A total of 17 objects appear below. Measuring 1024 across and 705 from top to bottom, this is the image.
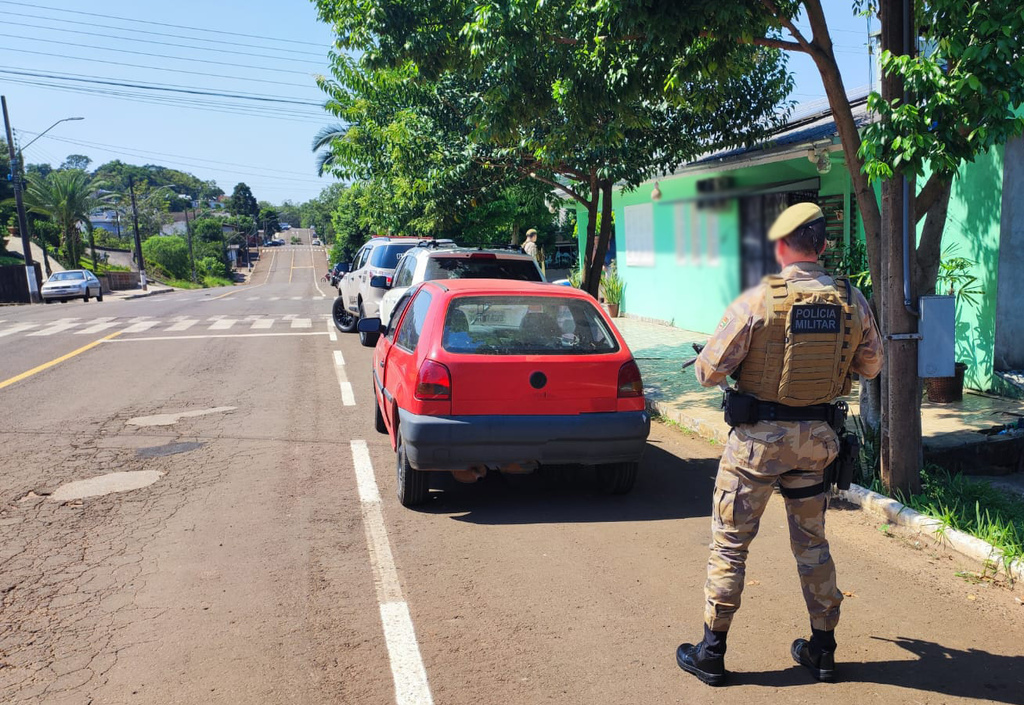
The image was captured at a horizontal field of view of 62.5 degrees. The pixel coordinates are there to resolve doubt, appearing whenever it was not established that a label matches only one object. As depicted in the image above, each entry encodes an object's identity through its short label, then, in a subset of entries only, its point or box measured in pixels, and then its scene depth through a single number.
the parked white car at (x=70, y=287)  36.44
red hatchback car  5.65
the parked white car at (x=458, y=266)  9.84
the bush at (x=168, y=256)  78.75
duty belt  3.54
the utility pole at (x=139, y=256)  57.72
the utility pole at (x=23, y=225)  38.31
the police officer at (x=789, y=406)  3.48
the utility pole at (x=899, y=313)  5.56
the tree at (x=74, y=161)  195.06
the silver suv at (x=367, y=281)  14.54
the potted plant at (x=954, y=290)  8.84
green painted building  3.64
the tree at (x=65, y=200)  54.22
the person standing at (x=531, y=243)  14.91
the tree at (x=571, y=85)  7.50
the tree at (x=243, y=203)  158.44
